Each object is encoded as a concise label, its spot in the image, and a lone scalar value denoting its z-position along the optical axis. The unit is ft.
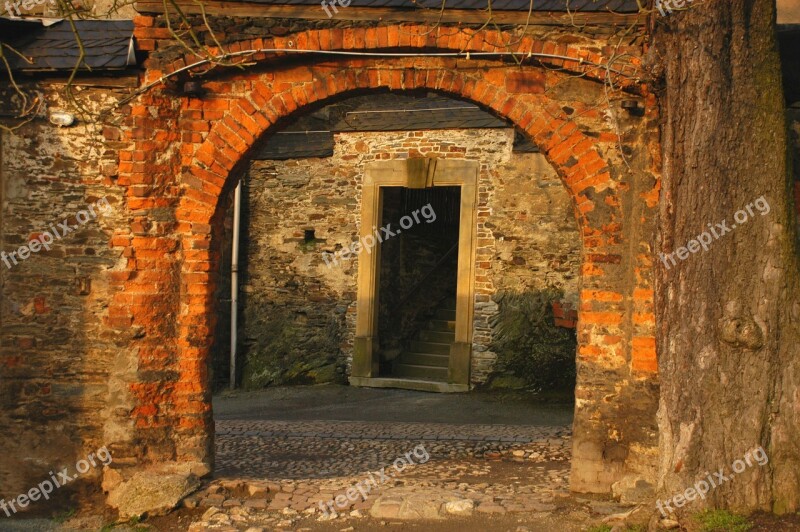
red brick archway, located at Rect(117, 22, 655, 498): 20.44
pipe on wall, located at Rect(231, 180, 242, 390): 44.83
